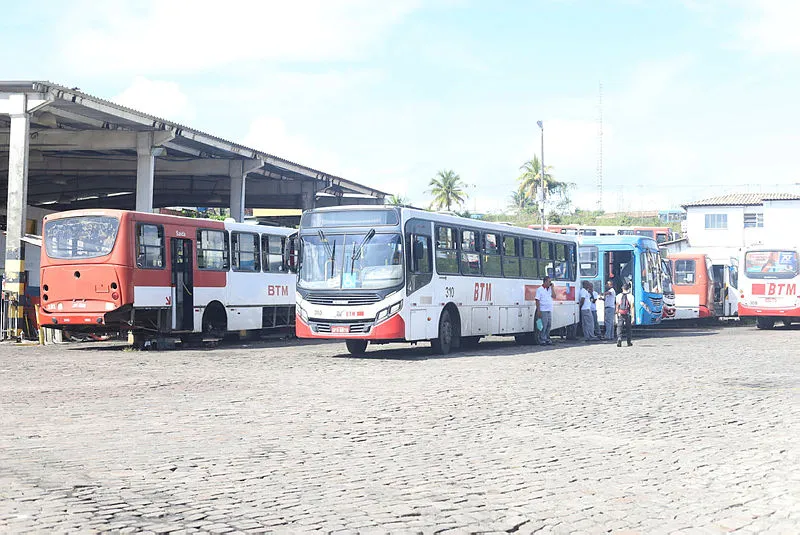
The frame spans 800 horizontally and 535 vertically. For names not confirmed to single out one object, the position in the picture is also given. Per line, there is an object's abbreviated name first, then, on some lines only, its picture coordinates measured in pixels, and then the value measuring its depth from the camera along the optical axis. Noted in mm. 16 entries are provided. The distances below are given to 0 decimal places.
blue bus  31234
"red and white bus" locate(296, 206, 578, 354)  19609
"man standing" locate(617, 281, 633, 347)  25075
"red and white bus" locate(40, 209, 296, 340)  21781
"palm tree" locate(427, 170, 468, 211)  108188
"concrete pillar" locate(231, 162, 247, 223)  38812
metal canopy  29575
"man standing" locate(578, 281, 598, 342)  29109
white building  70812
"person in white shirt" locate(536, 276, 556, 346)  25688
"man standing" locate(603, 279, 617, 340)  28938
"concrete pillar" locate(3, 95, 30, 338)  26234
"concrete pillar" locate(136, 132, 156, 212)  32781
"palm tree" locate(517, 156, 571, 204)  102719
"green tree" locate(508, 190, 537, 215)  120869
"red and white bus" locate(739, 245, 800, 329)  36094
